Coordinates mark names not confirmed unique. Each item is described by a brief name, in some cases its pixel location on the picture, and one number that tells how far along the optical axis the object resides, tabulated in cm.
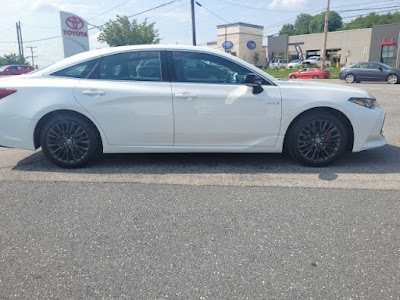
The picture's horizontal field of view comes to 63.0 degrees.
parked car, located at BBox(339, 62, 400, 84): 1942
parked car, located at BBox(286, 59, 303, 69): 4855
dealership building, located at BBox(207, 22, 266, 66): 7012
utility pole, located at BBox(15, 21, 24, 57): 5106
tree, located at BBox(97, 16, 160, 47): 3350
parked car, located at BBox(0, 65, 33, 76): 2303
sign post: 2072
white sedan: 402
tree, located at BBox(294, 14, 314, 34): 9075
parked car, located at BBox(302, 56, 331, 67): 4450
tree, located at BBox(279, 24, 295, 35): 9046
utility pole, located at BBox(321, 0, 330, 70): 3049
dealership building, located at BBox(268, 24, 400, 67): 4291
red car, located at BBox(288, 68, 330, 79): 2845
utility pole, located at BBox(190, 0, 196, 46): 2508
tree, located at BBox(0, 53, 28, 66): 5577
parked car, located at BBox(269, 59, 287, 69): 5469
